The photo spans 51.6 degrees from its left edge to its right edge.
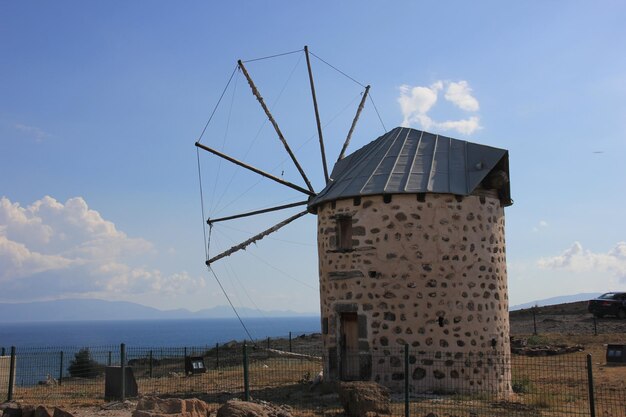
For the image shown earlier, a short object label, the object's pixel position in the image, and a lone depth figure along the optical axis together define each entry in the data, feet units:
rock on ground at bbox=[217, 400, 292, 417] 35.81
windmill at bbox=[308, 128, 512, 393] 52.95
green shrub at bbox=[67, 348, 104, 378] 94.12
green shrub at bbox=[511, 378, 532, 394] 56.65
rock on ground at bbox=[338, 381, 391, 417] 41.70
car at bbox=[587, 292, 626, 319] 112.47
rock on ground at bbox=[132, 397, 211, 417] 36.29
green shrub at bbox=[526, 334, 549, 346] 91.00
